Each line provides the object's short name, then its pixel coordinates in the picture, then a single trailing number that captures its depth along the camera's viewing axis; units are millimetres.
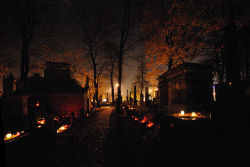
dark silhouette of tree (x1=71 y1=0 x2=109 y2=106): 20423
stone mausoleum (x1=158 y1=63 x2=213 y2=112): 10273
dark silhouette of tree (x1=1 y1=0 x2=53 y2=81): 15383
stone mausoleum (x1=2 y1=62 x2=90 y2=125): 15664
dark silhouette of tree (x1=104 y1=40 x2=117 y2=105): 25859
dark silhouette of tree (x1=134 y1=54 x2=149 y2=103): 43562
